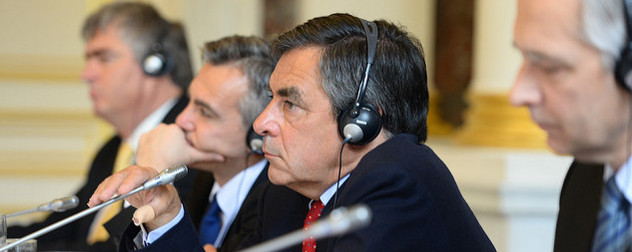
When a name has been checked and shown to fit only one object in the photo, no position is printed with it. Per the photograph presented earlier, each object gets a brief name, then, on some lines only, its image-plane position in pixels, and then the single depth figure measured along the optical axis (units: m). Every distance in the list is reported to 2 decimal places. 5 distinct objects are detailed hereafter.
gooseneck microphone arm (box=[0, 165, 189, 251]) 2.44
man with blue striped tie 2.15
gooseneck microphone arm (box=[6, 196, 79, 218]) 2.48
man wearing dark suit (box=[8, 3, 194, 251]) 3.39
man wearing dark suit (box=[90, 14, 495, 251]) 2.38
